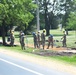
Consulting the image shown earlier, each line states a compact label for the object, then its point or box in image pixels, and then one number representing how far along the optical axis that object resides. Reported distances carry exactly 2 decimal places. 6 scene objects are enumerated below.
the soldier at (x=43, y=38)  29.88
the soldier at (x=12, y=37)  33.19
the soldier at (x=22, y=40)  28.83
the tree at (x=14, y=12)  35.62
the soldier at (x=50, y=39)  31.22
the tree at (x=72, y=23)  44.17
